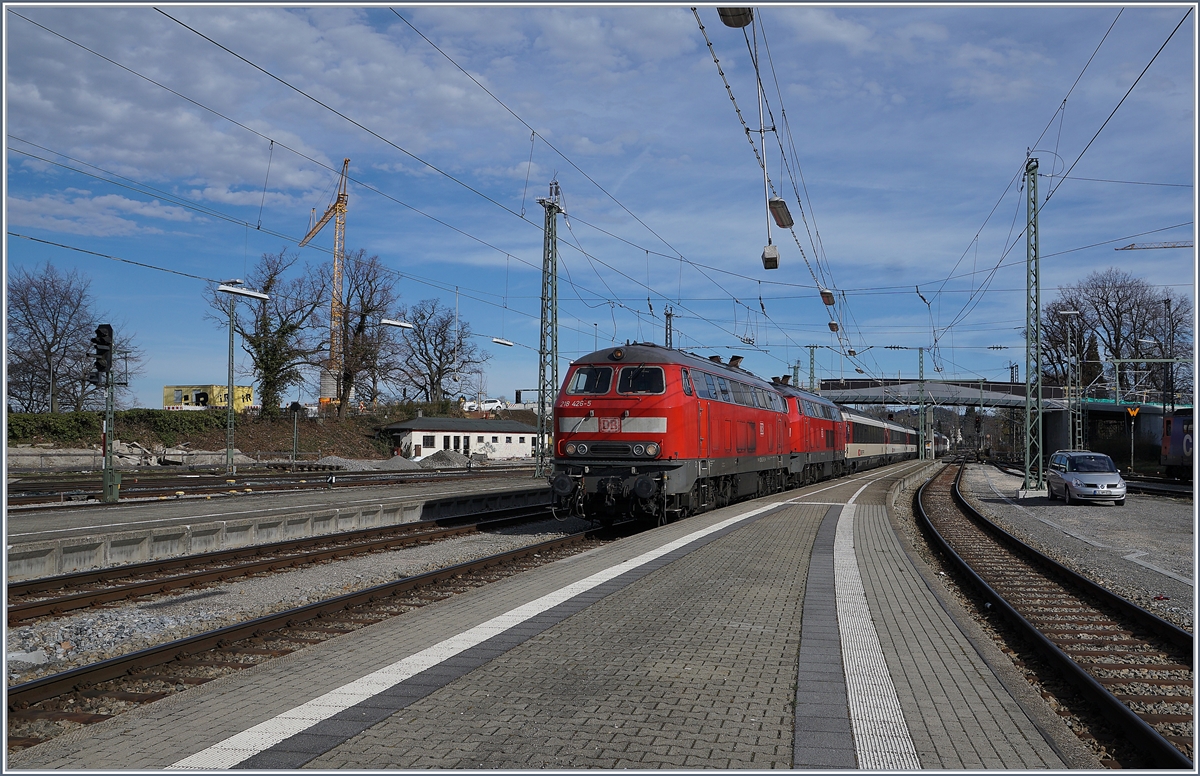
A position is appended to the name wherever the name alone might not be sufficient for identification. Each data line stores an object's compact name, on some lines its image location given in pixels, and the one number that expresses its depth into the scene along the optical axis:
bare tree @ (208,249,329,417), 53.81
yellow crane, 56.72
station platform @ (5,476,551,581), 12.14
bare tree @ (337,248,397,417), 57.84
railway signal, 19.98
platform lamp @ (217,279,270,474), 34.97
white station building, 58.19
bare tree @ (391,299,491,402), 77.62
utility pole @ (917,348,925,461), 60.12
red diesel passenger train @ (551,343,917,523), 16.05
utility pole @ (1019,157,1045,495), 25.20
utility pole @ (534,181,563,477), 30.08
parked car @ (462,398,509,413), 90.63
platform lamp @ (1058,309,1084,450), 38.74
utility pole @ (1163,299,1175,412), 44.09
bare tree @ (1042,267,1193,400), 57.50
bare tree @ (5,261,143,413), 49.97
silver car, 24.30
